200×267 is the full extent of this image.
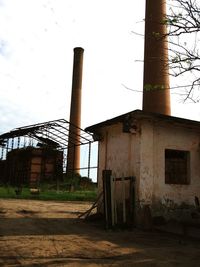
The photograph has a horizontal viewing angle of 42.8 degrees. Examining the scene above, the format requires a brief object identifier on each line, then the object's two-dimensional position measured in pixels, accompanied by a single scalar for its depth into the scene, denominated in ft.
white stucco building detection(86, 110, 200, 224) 25.00
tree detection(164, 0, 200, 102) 14.45
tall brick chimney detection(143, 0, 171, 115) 44.71
